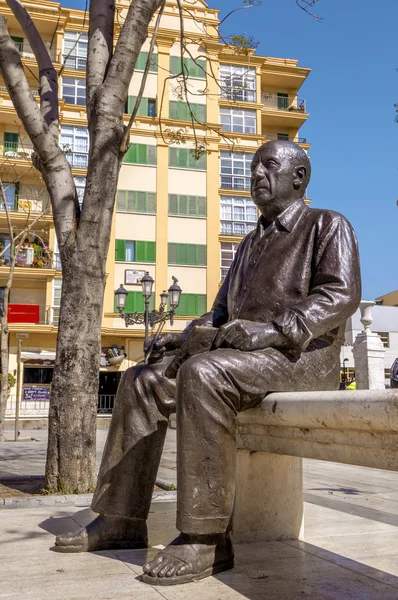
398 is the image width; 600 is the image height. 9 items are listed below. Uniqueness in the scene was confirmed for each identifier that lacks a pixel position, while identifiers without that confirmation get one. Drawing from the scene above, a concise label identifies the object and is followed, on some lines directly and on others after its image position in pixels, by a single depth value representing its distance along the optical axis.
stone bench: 2.05
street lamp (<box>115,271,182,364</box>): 16.58
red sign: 30.48
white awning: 29.39
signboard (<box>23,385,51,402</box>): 28.94
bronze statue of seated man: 2.53
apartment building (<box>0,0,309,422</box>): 30.86
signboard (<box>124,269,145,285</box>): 31.56
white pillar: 17.06
